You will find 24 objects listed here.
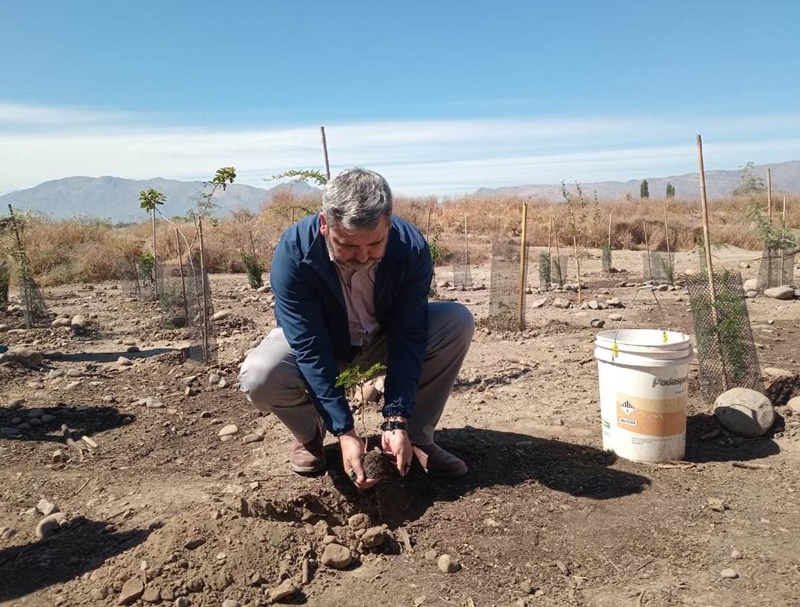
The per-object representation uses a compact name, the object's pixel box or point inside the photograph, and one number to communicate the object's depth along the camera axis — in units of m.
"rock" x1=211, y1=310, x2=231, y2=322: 7.38
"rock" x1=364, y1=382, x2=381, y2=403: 4.19
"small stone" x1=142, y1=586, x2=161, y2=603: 2.00
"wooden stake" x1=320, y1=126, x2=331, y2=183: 5.86
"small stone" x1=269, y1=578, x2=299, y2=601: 2.04
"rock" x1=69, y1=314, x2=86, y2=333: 7.19
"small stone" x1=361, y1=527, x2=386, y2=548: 2.29
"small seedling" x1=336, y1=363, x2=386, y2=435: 2.44
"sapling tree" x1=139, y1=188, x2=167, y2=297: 7.61
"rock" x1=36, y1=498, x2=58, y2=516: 2.77
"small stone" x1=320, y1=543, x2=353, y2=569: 2.21
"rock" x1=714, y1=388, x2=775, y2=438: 3.24
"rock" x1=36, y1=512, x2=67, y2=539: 2.58
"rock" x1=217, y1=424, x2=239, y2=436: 3.72
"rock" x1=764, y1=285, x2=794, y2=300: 7.56
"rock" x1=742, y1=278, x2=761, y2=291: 8.57
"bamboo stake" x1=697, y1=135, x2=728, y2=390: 3.68
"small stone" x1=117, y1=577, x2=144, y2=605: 2.01
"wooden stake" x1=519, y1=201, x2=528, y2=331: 6.42
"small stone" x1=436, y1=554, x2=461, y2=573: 2.18
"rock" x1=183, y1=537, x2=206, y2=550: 2.20
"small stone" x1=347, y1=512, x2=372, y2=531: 2.43
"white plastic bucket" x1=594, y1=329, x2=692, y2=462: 2.81
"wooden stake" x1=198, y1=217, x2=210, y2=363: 5.30
